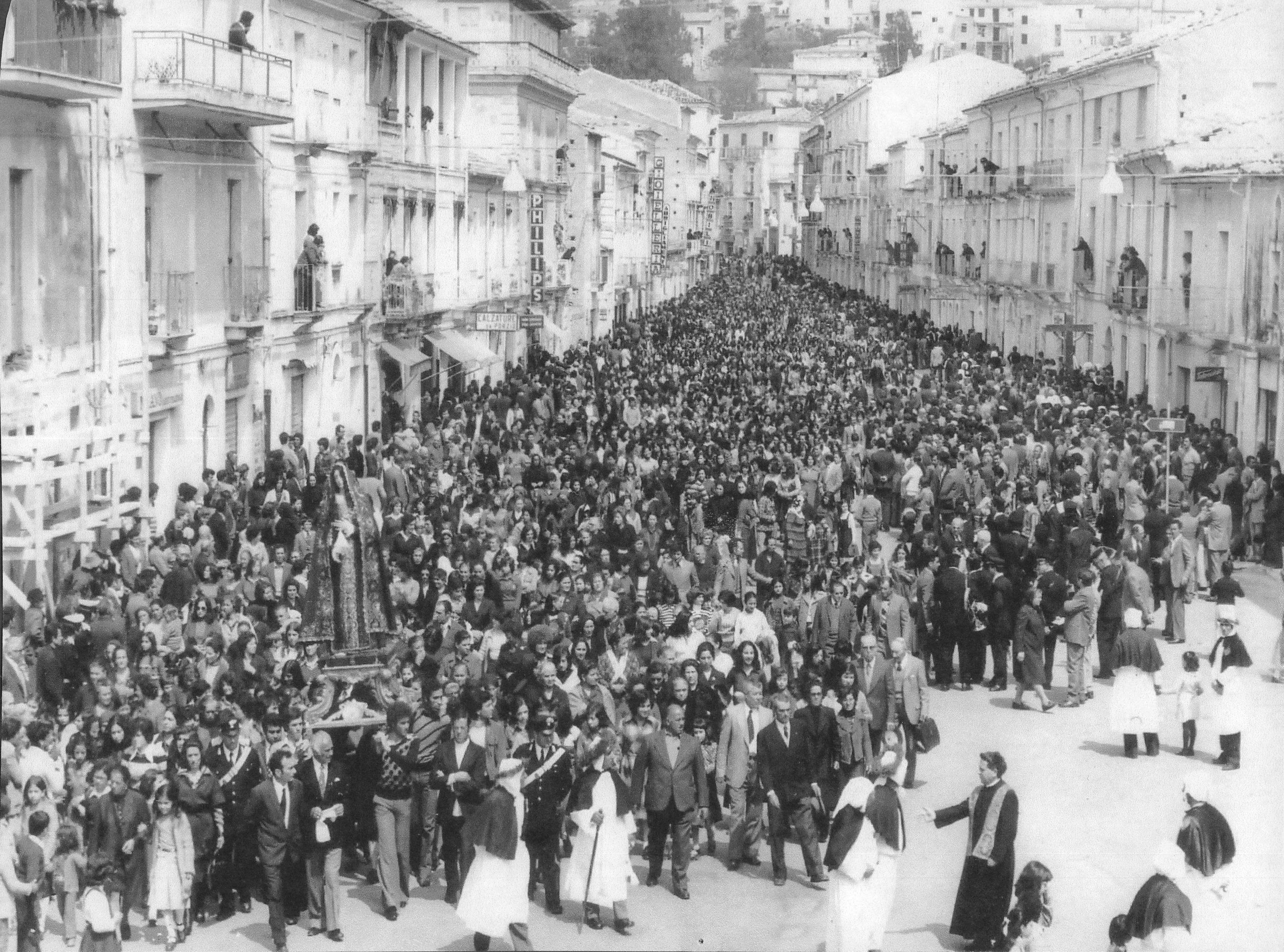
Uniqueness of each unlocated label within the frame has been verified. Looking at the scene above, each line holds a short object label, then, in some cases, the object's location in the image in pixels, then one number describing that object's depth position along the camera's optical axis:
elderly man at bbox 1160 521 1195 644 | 20.14
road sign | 23.98
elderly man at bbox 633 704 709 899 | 12.62
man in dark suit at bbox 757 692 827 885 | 12.92
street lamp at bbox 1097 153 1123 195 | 33.81
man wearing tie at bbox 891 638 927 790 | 14.69
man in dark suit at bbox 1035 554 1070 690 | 17.70
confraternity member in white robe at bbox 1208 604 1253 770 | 15.79
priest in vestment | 11.41
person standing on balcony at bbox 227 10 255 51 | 26.22
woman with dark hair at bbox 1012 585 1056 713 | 17.34
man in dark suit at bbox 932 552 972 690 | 17.73
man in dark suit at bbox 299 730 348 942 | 11.74
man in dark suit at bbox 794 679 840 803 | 13.09
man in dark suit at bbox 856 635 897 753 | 14.70
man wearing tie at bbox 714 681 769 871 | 13.16
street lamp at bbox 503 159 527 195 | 39.53
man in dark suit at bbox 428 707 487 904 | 12.28
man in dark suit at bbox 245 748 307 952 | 11.70
